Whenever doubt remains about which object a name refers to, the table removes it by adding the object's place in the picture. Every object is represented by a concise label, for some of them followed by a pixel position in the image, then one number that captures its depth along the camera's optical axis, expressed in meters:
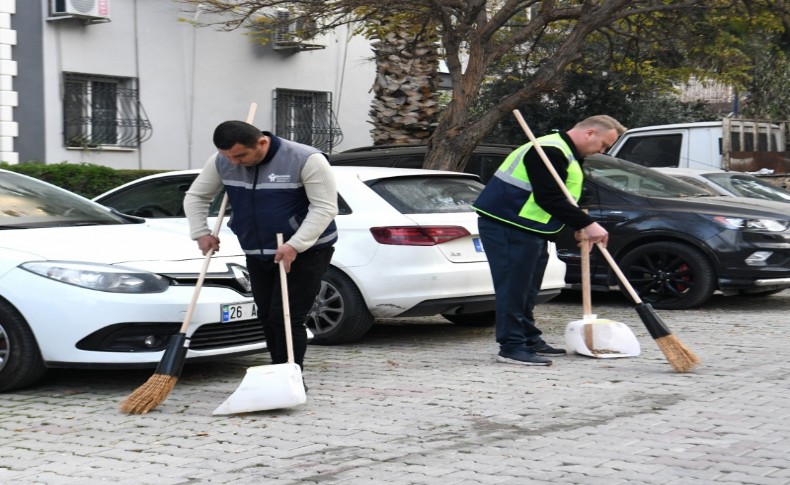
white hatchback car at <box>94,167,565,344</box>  8.43
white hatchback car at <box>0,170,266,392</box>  6.49
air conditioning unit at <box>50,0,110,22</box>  15.62
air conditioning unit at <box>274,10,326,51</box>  14.88
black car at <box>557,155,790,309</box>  10.66
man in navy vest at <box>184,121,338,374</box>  6.21
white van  16.55
